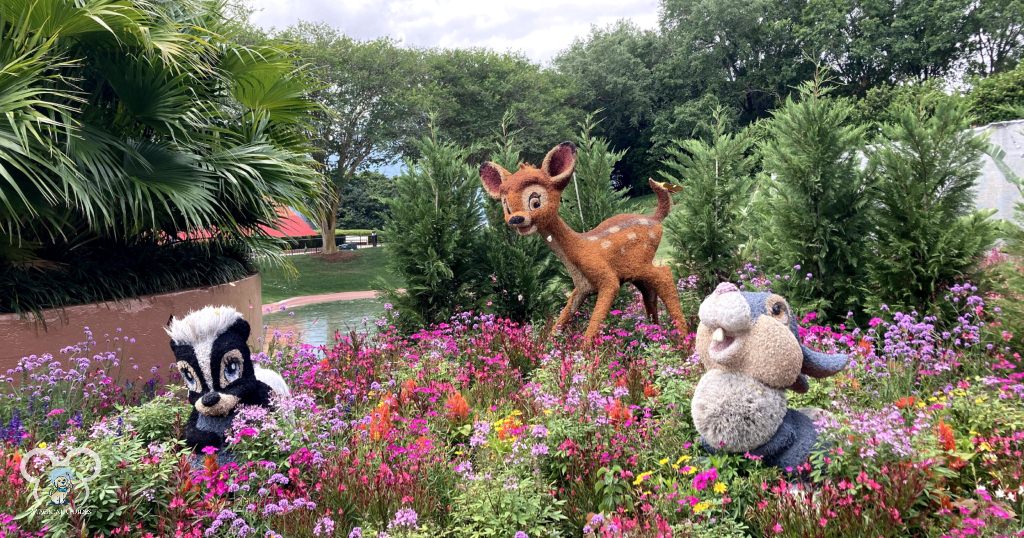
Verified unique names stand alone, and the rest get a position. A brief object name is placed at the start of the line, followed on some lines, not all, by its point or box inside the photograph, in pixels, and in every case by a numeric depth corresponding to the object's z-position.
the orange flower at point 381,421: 3.70
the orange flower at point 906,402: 3.62
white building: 11.12
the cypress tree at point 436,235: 7.63
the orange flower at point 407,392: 4.57
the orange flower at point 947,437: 3.16
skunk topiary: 3.54
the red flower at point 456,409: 4.29
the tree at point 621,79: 35.97
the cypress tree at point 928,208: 5.44
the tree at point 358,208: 40.22
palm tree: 4.93
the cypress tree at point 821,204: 6.02
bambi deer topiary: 5.98
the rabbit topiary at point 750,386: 3.14
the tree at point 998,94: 18.38
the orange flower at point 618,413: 3.61
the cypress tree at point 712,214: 7.44
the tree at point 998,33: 28.25
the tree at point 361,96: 24.45
